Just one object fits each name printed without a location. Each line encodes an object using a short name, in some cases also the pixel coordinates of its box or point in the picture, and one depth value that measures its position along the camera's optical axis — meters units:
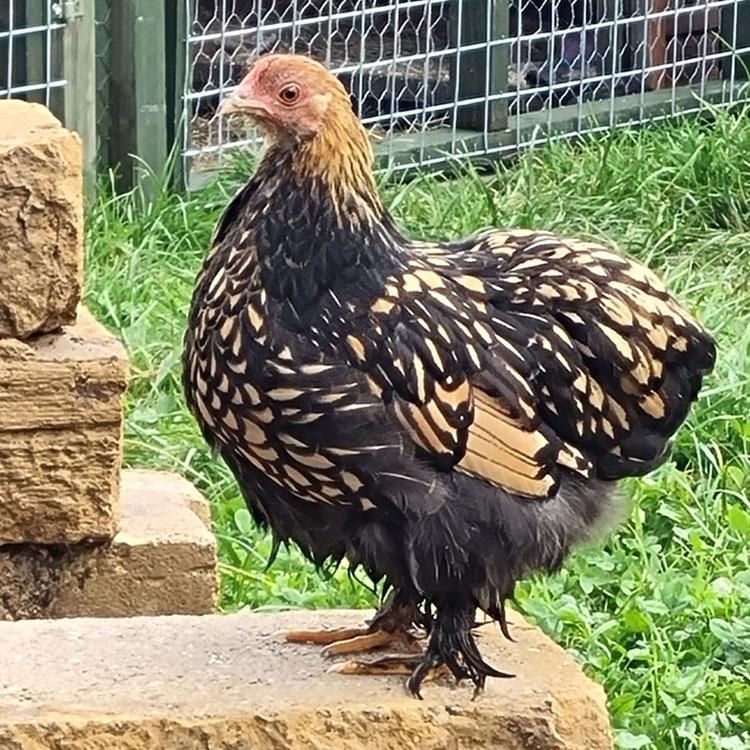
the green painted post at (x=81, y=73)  5.56
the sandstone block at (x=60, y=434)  3.38
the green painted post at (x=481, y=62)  6.71
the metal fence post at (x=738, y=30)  7.53
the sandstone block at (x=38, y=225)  3.24
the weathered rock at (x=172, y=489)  3.91
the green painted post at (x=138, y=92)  5.78
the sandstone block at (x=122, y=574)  3.57
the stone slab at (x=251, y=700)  2.66
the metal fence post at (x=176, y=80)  5.92
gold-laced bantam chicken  2.56
